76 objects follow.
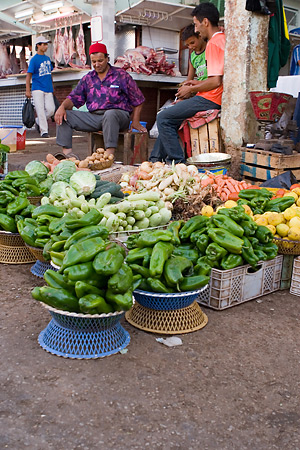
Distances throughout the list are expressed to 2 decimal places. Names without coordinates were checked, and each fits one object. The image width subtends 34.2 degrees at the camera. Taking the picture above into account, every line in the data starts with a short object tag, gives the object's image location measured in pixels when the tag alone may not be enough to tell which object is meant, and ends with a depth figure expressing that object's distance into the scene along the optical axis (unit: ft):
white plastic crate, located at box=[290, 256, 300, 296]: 12.19
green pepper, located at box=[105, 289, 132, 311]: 8.46
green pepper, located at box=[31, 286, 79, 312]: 8.54
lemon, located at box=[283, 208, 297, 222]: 12.67
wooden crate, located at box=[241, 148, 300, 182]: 19.40
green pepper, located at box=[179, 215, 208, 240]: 11.64
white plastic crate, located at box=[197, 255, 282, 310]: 11.03
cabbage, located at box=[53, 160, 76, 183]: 17.83
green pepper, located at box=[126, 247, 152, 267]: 9.88
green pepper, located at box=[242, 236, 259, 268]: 11.26
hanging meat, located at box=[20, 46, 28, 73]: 60.42
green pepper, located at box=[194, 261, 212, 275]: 10.12
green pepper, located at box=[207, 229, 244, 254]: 10.96
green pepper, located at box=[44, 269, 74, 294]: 8.87
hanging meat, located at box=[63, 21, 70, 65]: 49.73
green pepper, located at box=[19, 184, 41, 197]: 15.10
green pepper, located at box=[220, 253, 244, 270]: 10.94
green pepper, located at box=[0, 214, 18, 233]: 13.46
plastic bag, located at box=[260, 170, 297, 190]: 17.69
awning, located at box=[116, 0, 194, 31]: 44.88
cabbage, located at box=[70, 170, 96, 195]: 15.21
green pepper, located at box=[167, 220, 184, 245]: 10.78
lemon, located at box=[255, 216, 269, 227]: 12.75
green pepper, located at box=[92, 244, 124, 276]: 8.49
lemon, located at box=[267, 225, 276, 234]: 12.41
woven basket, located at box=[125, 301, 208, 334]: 9.87
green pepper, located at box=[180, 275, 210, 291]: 9.67
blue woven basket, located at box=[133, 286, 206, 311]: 9.48
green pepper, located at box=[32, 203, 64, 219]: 12.66
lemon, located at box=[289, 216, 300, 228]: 12.32
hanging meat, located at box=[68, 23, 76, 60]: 49.29
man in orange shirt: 22.18
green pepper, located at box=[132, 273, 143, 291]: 9.27
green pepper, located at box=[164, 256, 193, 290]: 9.44
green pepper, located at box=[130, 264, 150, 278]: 9.70
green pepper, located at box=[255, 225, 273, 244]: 11.75
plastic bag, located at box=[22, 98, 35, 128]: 37.17
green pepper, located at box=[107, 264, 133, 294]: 8.52
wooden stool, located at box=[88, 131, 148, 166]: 25.66
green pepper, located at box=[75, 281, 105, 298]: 8.39
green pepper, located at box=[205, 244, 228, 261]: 10.88
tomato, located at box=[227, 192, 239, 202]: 15.56
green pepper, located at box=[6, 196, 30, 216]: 13.58
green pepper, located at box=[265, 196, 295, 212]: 13.64
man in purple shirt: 25.18
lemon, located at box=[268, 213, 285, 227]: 12.59
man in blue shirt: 38.75
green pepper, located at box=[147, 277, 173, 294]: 9.45
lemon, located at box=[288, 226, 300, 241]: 12.05
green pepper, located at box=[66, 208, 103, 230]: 10.09
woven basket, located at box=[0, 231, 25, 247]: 13.62
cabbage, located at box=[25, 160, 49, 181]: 18.78
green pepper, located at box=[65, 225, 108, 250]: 9.50
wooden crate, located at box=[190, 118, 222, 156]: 22.41
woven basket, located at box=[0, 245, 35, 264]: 13.93
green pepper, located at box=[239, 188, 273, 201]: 14.66
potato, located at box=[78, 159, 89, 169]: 21.34
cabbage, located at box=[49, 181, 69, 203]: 14.42
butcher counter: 46.46
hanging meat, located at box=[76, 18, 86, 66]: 48.52
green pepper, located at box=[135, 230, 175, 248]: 10.12
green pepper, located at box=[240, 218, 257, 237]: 11.66
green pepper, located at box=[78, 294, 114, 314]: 8.24
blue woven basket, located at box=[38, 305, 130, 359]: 8.59
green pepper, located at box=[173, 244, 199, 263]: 10.85
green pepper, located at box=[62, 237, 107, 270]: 8.71
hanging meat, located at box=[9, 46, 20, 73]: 60.52
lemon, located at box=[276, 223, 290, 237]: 12.29
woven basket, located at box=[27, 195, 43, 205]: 16.44
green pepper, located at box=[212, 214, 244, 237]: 11.36
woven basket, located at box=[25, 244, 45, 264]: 12.24
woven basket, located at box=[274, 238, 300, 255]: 12.11
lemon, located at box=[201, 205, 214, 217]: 13.85
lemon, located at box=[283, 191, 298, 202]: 14.22
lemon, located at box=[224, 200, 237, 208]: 14.12
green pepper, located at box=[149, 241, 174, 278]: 9.51
